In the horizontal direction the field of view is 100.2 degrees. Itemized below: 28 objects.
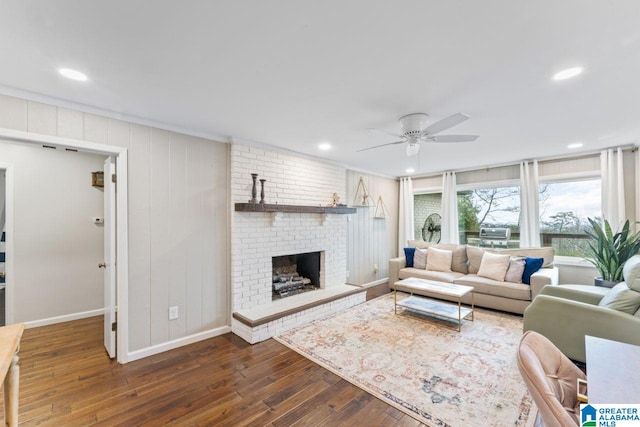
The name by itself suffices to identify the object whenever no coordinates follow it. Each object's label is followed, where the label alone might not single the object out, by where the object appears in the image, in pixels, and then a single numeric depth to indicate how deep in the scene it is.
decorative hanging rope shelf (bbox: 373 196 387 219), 5.69
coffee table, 3.39
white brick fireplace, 3.32
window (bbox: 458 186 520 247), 4.88
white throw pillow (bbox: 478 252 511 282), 4.12
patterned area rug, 1.95
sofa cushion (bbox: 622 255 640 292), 2.16
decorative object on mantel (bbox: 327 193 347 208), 4.52
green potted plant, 3.31
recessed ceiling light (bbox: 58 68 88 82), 1.83
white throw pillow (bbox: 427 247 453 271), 4.84
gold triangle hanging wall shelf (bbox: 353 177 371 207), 5.25
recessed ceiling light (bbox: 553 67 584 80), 1.82
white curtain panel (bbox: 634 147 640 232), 3.63
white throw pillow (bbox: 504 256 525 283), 3.96
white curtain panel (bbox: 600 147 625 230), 3.69
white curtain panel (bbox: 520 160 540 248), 4.45
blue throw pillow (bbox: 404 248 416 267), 5.20
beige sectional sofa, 3.71
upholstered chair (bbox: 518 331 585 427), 0.93
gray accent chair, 2.10
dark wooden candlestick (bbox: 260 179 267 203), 3.48
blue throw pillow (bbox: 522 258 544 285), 3.89
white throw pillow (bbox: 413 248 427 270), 5.05
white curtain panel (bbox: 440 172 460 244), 5.40
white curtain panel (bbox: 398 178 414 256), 6.09
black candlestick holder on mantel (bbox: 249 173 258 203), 3.44
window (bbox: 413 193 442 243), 5.98
